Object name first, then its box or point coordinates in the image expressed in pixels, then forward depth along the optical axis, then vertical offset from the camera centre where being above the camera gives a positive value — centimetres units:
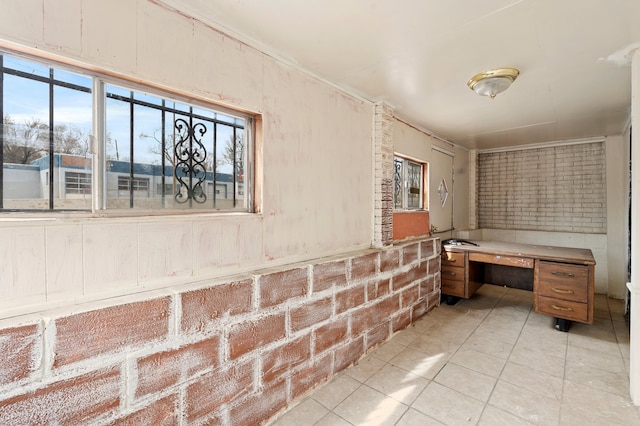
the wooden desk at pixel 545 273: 344 -82
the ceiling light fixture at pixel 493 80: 253 +116
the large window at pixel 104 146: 137 +37
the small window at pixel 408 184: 410 +39
